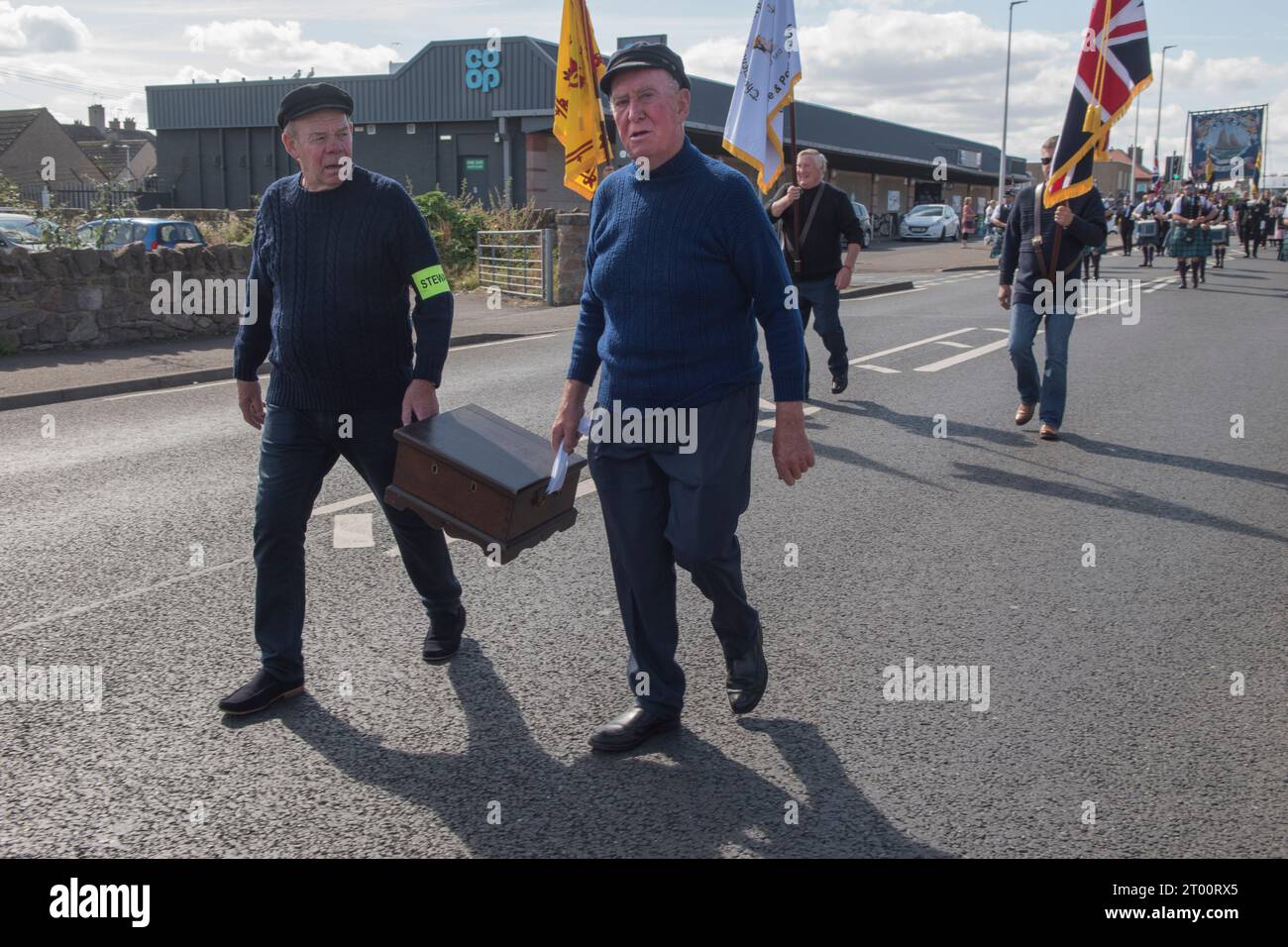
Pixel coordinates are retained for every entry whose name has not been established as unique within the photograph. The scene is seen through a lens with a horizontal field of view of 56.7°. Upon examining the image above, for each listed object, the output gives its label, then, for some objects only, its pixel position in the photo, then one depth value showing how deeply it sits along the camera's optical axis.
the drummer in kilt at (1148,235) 31.09
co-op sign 34.69
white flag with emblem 9.07
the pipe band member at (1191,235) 23.58
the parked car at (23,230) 14.40
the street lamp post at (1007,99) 45.84
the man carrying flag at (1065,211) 8.09
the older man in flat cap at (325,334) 3.84
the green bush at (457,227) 24.11
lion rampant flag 11.94
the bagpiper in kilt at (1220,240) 28.91
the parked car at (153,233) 17.86
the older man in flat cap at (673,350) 3.39
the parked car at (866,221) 40.84
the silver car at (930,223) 47.53
